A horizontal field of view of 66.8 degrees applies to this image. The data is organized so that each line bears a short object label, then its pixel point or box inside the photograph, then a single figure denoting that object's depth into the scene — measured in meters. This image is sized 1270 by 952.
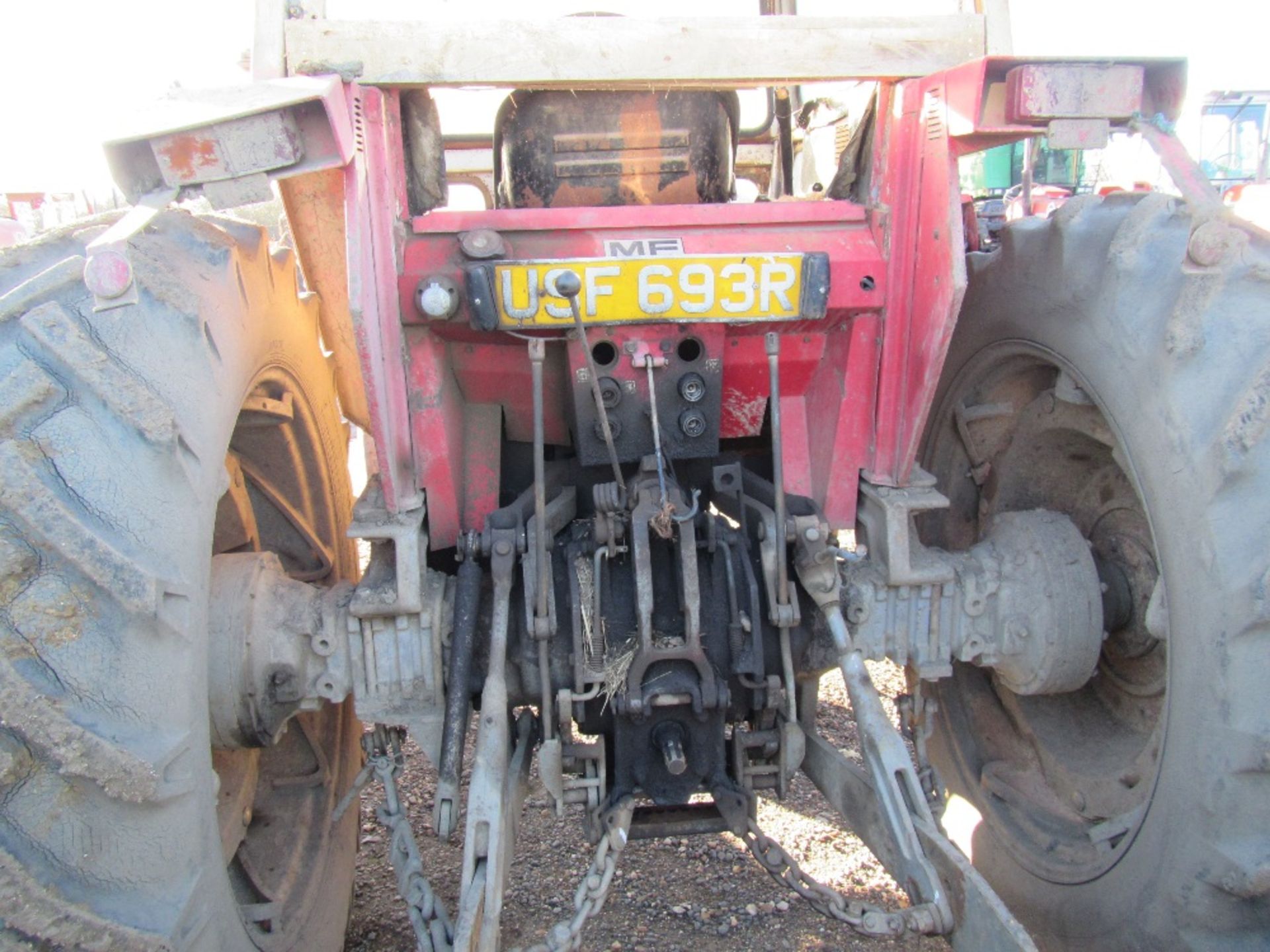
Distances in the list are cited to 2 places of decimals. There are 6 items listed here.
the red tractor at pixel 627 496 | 1.40
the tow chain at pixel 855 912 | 1.58
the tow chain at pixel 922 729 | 1.93
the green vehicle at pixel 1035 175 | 9.90
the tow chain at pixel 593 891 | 1.59
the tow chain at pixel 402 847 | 1.69
